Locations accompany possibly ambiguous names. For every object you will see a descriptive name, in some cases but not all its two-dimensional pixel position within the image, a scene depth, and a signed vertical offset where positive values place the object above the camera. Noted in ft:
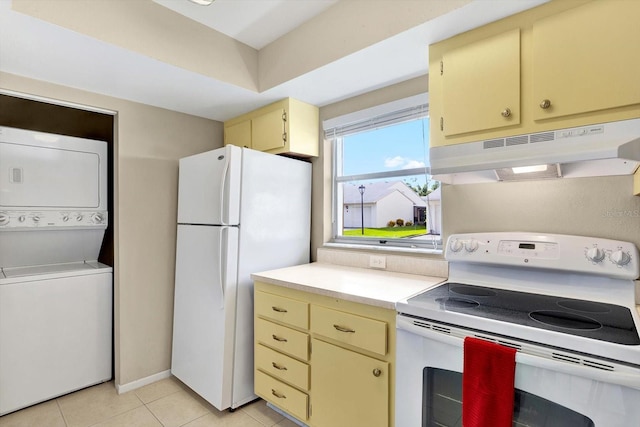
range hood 3.85 +0.83
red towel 3.59 -1.88
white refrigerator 6.82 -0.83
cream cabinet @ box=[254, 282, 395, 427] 4.85 -2.42
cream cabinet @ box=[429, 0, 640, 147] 3.87 +1.97
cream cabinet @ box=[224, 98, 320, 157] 7.87 +2.19
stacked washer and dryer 7.06 -1.39
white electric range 3.22 -1.21
